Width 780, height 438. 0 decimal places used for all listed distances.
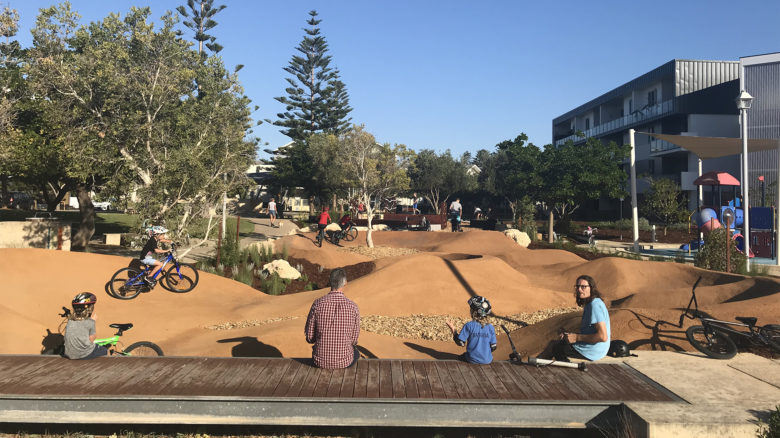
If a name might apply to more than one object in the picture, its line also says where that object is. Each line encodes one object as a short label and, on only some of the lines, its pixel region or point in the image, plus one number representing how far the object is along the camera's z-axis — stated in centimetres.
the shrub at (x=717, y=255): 1565
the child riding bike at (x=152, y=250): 1211
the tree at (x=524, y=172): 3272
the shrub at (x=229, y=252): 1803
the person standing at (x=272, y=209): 3591
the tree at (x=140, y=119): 1562
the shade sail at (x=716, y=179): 2388
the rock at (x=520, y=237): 2683
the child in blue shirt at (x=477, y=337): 645
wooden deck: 533
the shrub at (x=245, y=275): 1591
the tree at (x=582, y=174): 3078
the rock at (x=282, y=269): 1683
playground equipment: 2159
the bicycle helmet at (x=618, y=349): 712
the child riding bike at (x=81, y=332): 655
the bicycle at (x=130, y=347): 724
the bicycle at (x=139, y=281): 1193
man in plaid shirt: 600
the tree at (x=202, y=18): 4581
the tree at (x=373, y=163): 2805
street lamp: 1700
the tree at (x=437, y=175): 5728
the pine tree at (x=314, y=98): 5675
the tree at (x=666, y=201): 3528
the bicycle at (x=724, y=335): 732
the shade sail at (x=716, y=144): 2083
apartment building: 4072
